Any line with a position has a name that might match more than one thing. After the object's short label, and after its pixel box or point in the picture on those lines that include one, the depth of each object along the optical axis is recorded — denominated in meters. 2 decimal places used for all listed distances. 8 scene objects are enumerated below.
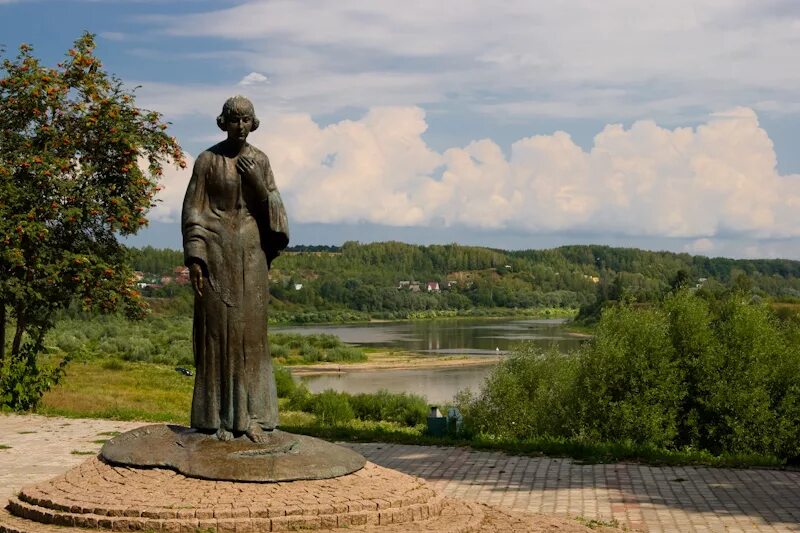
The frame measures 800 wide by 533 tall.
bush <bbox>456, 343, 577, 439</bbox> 20.11
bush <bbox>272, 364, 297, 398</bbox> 31.52
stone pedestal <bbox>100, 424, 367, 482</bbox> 8.02
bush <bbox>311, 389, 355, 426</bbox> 26.31
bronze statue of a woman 8.53
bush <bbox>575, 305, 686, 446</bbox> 18.66
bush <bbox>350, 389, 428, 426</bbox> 28.06
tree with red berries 17.11
